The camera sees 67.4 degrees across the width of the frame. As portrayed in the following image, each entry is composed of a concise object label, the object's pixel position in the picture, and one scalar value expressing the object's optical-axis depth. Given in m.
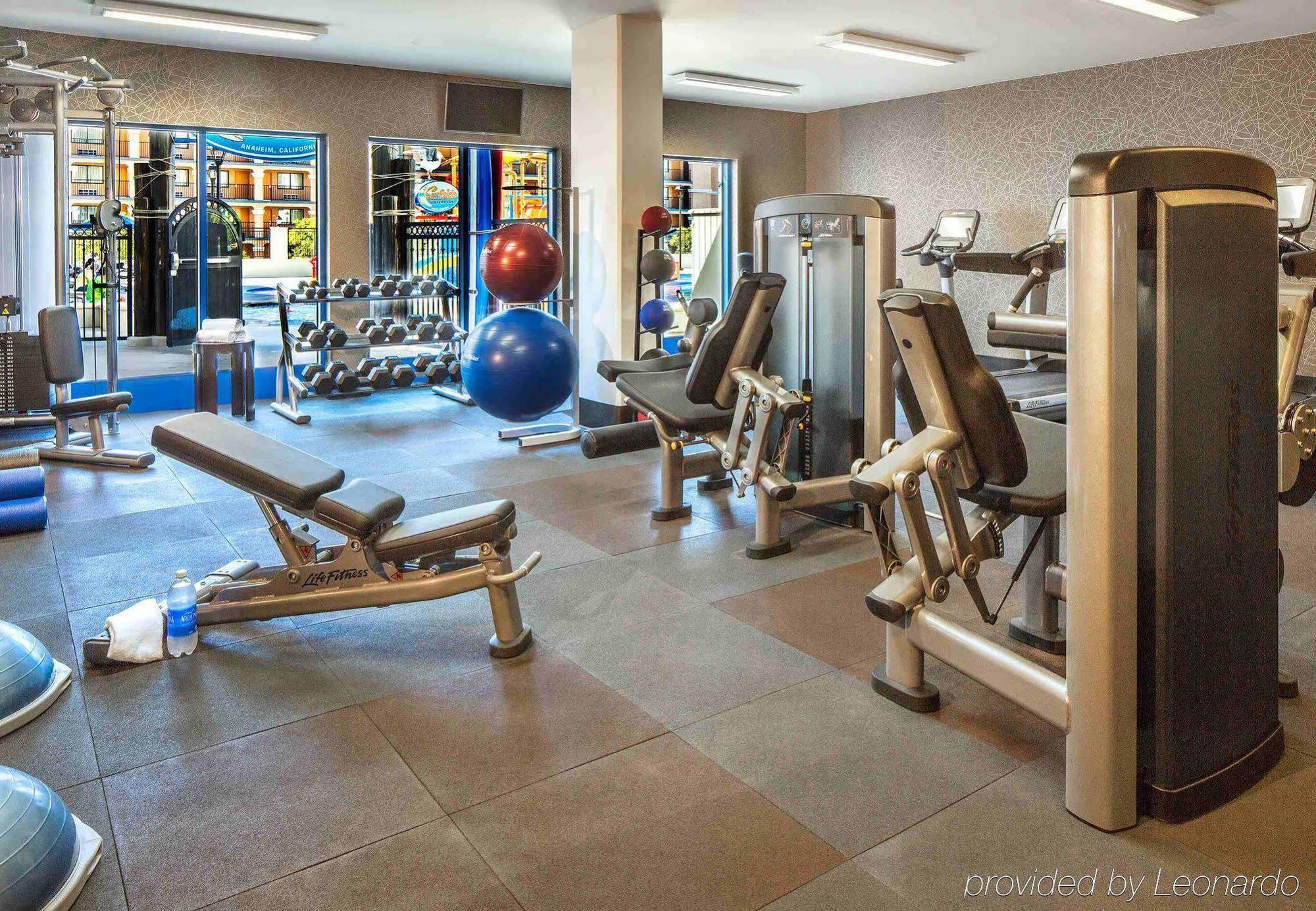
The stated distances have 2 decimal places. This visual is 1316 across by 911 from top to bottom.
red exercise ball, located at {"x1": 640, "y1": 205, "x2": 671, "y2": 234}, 5.66
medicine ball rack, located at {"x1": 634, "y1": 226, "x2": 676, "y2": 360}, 5.86
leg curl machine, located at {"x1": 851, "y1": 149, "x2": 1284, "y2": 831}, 1.65
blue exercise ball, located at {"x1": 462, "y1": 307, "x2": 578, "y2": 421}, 5.27
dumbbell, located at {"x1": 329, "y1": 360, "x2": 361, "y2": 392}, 6.52
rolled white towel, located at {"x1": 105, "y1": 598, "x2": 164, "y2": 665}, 2.56
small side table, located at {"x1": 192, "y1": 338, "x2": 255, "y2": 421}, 5.99
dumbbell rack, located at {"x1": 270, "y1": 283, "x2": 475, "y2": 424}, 6.49
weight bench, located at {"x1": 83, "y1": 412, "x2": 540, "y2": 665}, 2.58
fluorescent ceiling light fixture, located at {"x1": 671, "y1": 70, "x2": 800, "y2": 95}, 7.85
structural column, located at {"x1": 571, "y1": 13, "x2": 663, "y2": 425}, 5.89
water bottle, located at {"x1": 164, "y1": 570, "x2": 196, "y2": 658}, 2.62
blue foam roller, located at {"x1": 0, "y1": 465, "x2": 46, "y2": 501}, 3.85
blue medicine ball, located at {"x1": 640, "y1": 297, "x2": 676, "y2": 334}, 5.74
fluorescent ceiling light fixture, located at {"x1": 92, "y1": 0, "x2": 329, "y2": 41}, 5.64
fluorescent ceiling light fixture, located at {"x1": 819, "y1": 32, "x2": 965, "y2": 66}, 6.52
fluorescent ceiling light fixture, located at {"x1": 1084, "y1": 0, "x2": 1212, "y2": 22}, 5.54
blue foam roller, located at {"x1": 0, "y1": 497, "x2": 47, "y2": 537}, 3.74
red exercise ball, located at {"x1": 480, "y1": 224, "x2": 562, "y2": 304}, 5.30
